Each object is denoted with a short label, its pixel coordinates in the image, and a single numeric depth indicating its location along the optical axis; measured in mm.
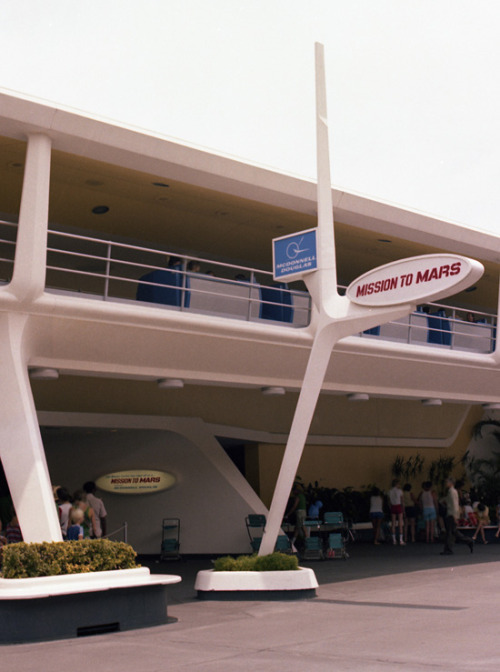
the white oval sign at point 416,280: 10961
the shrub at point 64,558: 9844
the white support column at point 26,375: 11367
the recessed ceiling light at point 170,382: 14820
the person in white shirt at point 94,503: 16875
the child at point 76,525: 12445
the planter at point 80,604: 9273
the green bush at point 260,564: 12391
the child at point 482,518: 21719
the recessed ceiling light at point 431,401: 19359
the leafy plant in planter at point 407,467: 25297
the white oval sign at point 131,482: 19906
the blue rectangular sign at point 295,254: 13219
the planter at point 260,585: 12141
